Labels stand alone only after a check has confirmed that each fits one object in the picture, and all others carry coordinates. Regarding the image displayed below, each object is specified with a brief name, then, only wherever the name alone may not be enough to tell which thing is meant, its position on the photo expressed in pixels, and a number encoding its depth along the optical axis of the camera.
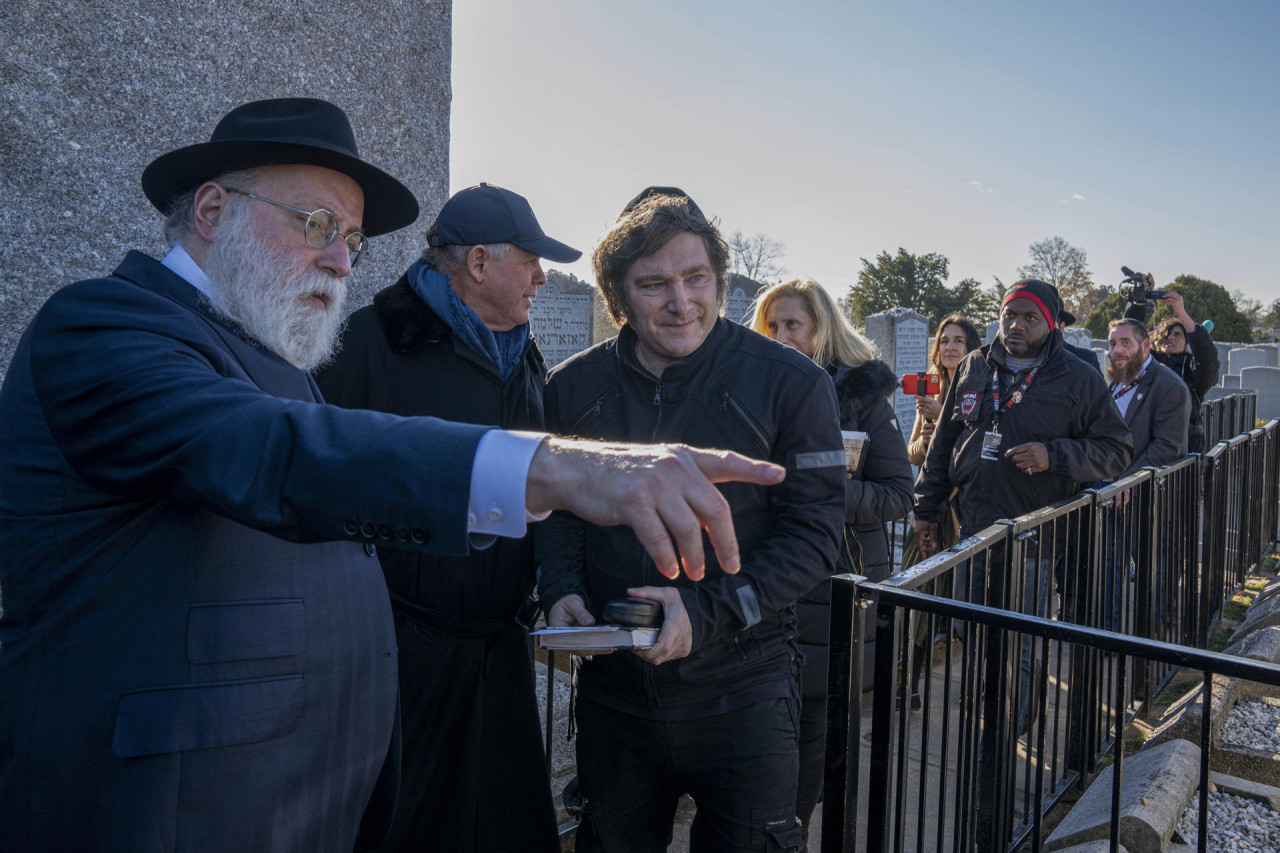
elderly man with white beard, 1.03
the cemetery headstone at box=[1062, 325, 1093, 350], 17.50
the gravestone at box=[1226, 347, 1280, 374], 21.20
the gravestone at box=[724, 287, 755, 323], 12.18
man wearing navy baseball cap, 2.31
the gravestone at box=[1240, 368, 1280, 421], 16.81
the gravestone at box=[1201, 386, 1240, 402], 15.82
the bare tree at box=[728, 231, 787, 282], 49.00
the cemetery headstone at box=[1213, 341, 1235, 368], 24.44
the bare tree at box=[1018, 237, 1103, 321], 50.62
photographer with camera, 7.51
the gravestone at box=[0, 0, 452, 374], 2.18
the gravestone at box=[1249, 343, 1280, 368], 21.48
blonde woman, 2.79
